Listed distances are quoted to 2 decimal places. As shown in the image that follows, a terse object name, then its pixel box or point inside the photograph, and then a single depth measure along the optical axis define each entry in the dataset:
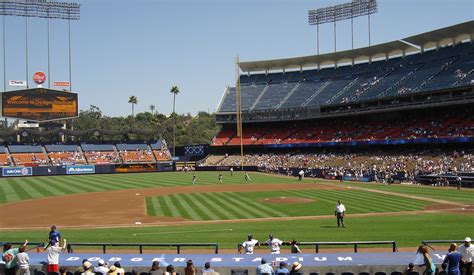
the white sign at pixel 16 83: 77.70
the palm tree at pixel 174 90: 129.38
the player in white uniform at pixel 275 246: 15.79
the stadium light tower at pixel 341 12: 88.50
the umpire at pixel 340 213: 24.71
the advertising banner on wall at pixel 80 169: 77.69
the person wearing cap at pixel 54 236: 14.87
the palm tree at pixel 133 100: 146.32
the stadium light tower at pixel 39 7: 79.44
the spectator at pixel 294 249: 15.21
